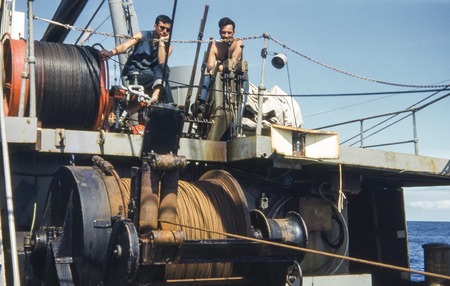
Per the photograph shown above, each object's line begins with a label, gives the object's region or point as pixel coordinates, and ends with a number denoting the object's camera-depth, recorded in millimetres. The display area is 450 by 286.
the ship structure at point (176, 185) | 5766
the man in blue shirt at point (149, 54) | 9656
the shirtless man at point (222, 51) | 9594
